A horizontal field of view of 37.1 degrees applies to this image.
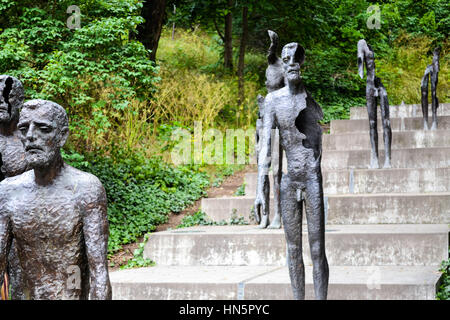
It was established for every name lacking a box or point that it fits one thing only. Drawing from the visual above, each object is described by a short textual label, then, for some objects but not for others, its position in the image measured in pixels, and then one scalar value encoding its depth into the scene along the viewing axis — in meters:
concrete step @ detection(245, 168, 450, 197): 9.93
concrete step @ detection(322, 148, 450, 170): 10.94
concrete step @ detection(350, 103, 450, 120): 14.27
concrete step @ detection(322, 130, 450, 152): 12.09
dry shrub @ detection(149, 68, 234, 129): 13.60
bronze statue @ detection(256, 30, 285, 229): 7.50
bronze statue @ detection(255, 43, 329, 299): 4.74
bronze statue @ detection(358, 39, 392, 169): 10.30
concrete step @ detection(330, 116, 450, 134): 12.89
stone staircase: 6.16
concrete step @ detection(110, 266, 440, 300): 5.68
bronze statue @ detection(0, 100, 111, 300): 2.97
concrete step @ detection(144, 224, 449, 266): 6.93
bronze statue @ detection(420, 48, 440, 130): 12.13
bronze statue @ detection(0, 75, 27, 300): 4.01
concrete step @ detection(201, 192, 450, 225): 8.45
